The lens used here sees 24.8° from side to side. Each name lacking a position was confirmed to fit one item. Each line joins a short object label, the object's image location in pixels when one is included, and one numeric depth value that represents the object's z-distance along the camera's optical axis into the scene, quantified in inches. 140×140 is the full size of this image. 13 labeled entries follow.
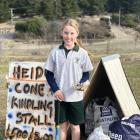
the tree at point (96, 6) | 1490.8
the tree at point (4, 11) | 1325.9
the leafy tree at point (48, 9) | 1353.1
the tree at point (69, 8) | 1368.5
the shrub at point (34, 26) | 1104.9
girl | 128.4
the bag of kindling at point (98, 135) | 134.0
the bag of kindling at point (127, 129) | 131.2
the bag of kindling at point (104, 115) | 149.7
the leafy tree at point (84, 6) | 1499.9
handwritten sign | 146.4
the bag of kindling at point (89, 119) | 155.8
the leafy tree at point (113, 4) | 1565.0
